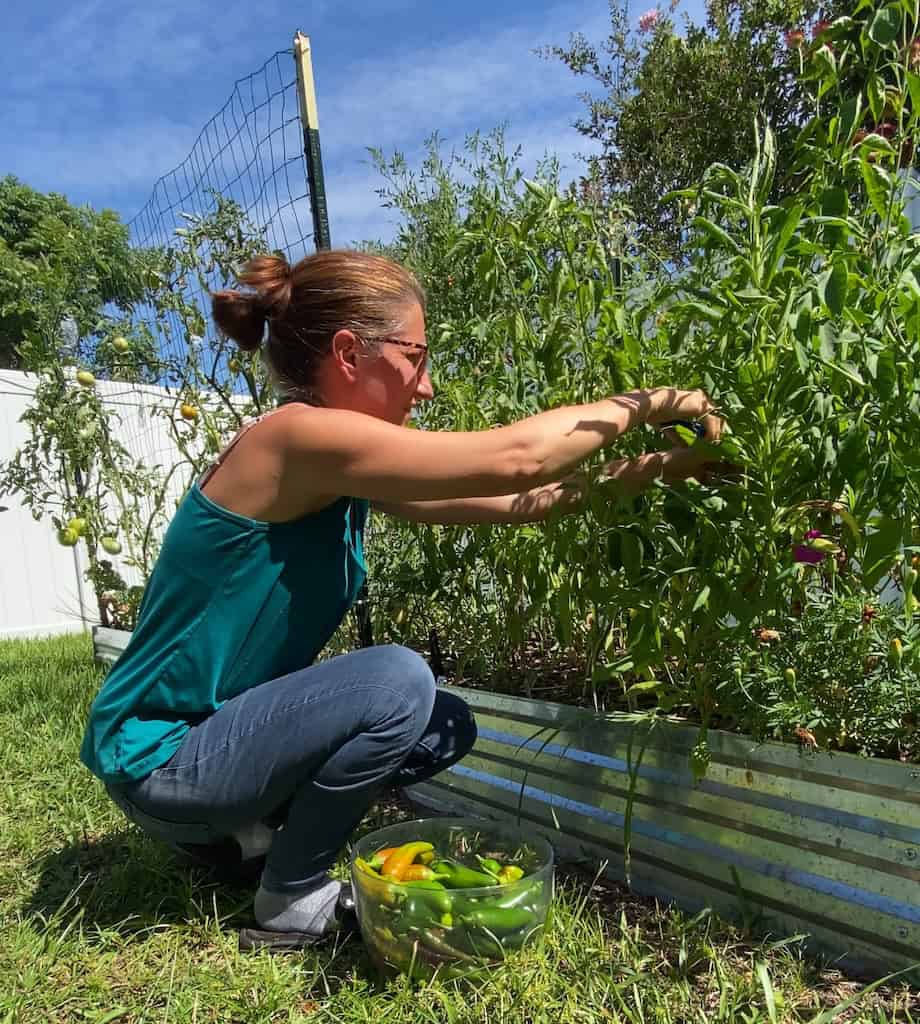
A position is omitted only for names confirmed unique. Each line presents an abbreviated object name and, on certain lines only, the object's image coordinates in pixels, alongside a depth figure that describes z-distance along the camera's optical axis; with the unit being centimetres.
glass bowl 133
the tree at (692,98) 562
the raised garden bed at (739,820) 125
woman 146
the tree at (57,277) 386
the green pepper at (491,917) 133
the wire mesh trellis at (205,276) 299
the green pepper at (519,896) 133
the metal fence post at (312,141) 263
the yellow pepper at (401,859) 143
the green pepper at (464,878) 141
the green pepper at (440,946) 133
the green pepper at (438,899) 133
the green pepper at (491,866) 147
